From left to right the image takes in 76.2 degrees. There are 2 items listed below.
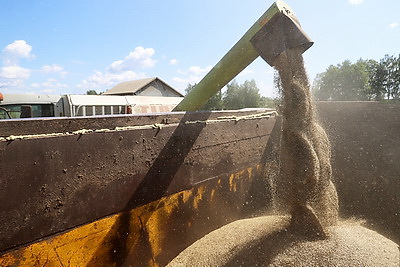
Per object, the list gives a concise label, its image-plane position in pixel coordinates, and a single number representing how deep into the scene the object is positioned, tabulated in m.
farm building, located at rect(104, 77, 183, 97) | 21.27
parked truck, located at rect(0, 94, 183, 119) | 9.41
